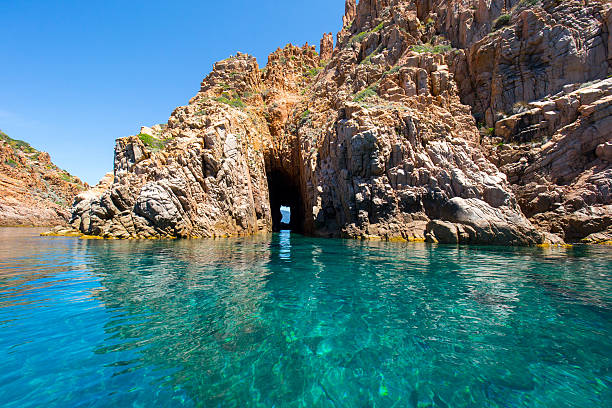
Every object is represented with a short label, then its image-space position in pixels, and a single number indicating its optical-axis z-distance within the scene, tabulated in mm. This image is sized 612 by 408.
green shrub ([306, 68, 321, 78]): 67125
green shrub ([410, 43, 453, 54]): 42781
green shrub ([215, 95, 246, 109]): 48406
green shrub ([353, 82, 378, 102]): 40562
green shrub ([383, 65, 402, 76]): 40725
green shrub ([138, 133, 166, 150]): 37594
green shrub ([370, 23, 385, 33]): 49438
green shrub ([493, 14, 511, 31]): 40250
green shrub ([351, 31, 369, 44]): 52575
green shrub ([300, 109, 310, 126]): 46962
